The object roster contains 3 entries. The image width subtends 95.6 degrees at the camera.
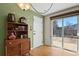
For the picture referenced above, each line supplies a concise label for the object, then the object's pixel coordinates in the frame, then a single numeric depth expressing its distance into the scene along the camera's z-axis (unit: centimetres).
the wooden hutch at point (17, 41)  206
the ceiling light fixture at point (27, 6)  217
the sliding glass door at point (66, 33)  215
